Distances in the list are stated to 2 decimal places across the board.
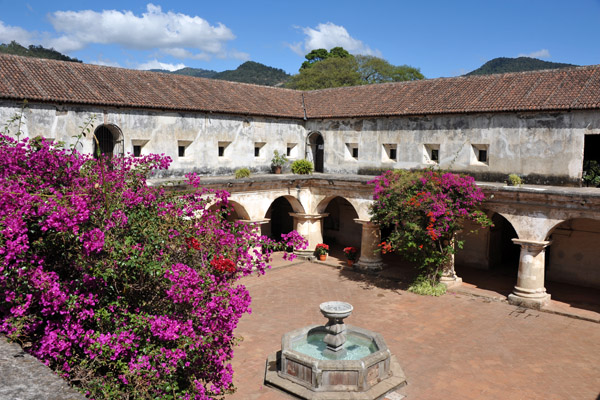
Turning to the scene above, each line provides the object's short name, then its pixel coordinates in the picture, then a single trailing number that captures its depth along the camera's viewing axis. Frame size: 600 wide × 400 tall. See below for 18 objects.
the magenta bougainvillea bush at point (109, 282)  5.45
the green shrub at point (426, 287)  18.58
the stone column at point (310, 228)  23.95
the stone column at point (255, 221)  21.52
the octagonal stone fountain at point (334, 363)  10.73
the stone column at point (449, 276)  19.45
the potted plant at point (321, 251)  24.03
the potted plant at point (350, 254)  22.81
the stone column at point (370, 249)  22.05
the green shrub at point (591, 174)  17.97
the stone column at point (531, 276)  17.23
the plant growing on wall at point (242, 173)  21.52
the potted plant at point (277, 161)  25.03
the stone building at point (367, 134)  17.42
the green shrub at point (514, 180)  18.30
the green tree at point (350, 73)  49.69
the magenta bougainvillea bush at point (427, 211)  17.66
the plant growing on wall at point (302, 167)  24.51
